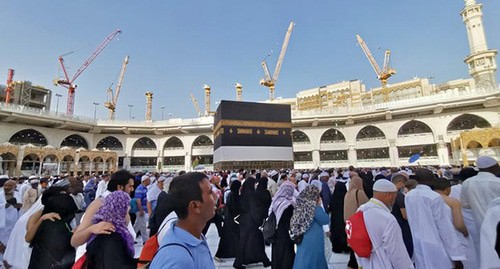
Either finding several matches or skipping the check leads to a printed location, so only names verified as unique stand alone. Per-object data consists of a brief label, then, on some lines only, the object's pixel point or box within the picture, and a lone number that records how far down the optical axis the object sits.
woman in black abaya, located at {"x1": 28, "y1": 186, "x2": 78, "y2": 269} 2.02
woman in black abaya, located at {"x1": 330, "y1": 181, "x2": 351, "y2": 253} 4.32
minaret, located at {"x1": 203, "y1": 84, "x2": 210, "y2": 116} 46.62
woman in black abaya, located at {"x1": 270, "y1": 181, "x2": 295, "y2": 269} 2.87
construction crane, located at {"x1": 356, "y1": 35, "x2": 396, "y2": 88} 42.56
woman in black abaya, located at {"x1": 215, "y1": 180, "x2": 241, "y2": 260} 4.24
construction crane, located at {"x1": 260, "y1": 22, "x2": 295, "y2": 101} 47.25
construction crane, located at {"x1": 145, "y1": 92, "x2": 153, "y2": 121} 45.36
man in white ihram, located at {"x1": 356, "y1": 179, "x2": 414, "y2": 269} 1.79
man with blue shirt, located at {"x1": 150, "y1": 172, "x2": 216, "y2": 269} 0.79
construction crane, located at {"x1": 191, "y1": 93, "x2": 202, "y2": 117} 60.55
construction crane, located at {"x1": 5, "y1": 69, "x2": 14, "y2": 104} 33.25
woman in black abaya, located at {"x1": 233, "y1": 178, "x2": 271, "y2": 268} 3.76
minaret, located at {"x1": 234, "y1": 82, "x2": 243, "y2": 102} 43.50
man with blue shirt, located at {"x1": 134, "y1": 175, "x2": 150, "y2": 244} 4.93
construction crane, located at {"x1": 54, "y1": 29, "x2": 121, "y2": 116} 42.50
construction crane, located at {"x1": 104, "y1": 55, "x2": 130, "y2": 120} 48.03
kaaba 22.27
